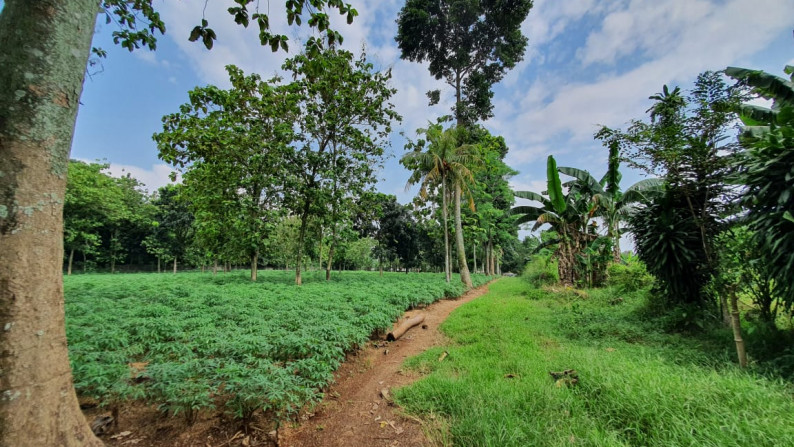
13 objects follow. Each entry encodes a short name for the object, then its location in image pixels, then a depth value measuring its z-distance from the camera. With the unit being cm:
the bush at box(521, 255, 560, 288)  1348
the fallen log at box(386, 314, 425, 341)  641
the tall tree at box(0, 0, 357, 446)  157
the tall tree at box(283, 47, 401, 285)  1183
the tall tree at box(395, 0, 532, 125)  1650
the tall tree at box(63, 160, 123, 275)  2269
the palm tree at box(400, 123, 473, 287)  1439
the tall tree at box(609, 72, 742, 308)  482
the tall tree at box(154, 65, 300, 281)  1124
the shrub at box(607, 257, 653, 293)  892
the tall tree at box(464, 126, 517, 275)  1702
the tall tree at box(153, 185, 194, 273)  2764
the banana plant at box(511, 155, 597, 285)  1134
